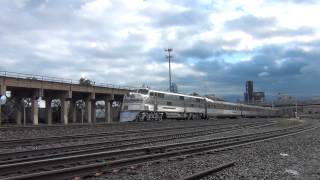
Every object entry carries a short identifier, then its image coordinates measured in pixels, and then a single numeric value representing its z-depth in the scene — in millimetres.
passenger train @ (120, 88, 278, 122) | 49906
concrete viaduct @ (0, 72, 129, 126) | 75662
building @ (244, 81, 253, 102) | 188250
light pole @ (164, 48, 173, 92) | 114000
